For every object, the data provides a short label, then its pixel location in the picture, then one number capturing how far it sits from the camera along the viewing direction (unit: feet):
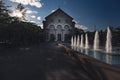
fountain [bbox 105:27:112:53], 34.14
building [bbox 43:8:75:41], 107.11
